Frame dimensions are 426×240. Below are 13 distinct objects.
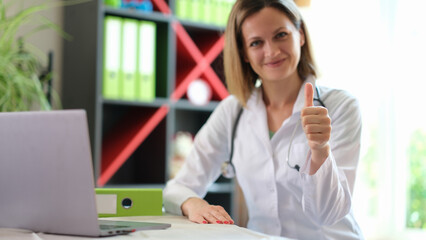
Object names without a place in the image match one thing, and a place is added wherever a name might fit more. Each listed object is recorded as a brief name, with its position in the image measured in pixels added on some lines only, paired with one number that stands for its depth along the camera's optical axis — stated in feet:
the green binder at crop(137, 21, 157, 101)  9.42
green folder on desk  4.69
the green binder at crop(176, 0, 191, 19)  10.02
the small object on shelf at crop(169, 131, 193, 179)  10.17
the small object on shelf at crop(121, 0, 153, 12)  9.58
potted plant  6.88
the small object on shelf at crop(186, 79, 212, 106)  10.51
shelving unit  9.10
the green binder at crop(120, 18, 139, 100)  9.25
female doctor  4.84
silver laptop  3.18
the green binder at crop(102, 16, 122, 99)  9.09
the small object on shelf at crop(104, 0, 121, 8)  9.28
